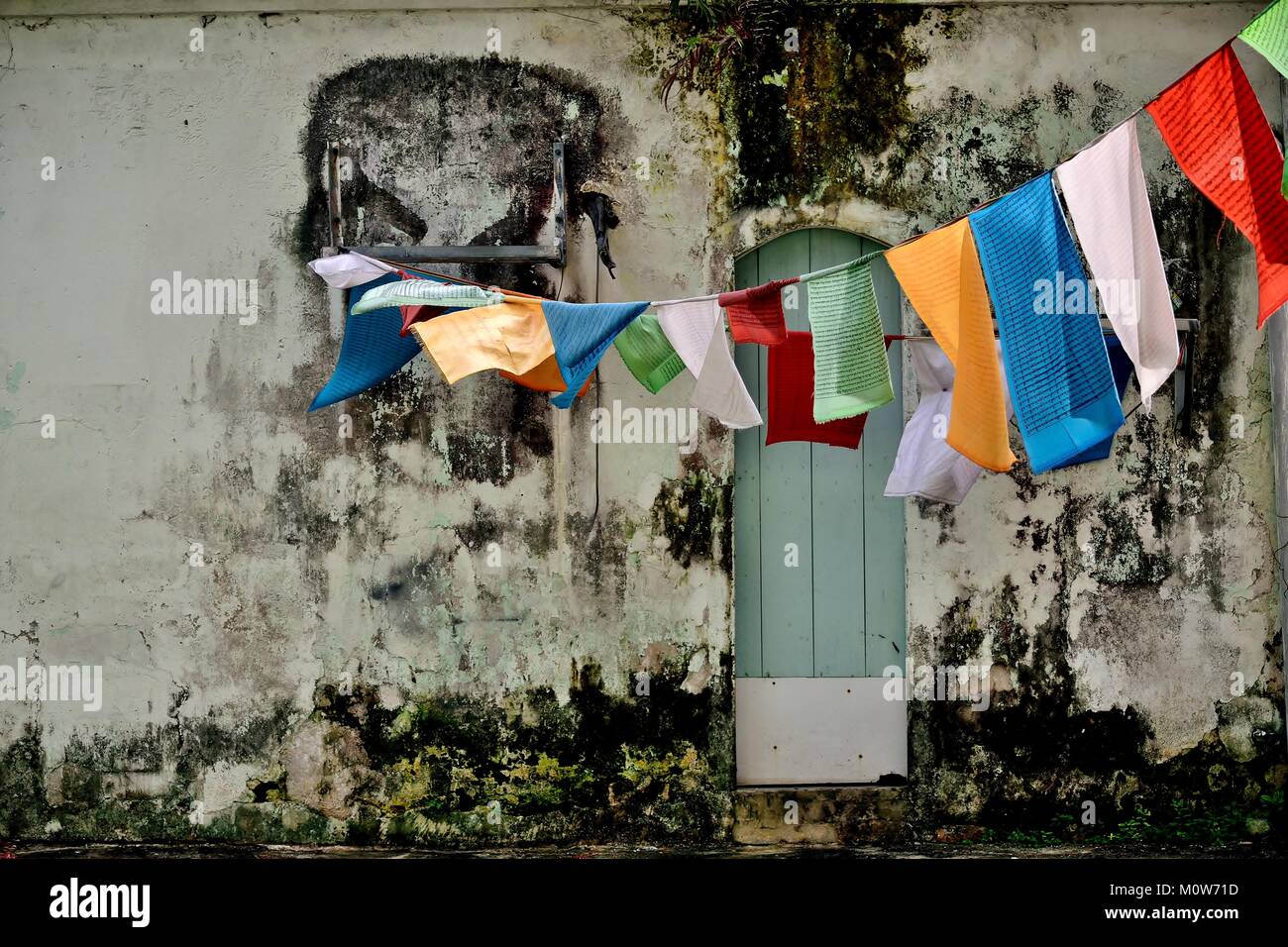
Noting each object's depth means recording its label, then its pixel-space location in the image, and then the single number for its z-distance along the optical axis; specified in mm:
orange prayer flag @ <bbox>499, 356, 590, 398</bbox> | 4221
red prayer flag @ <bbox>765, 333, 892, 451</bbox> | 4488
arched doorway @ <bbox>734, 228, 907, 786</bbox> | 5117
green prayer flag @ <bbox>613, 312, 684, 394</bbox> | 4273
